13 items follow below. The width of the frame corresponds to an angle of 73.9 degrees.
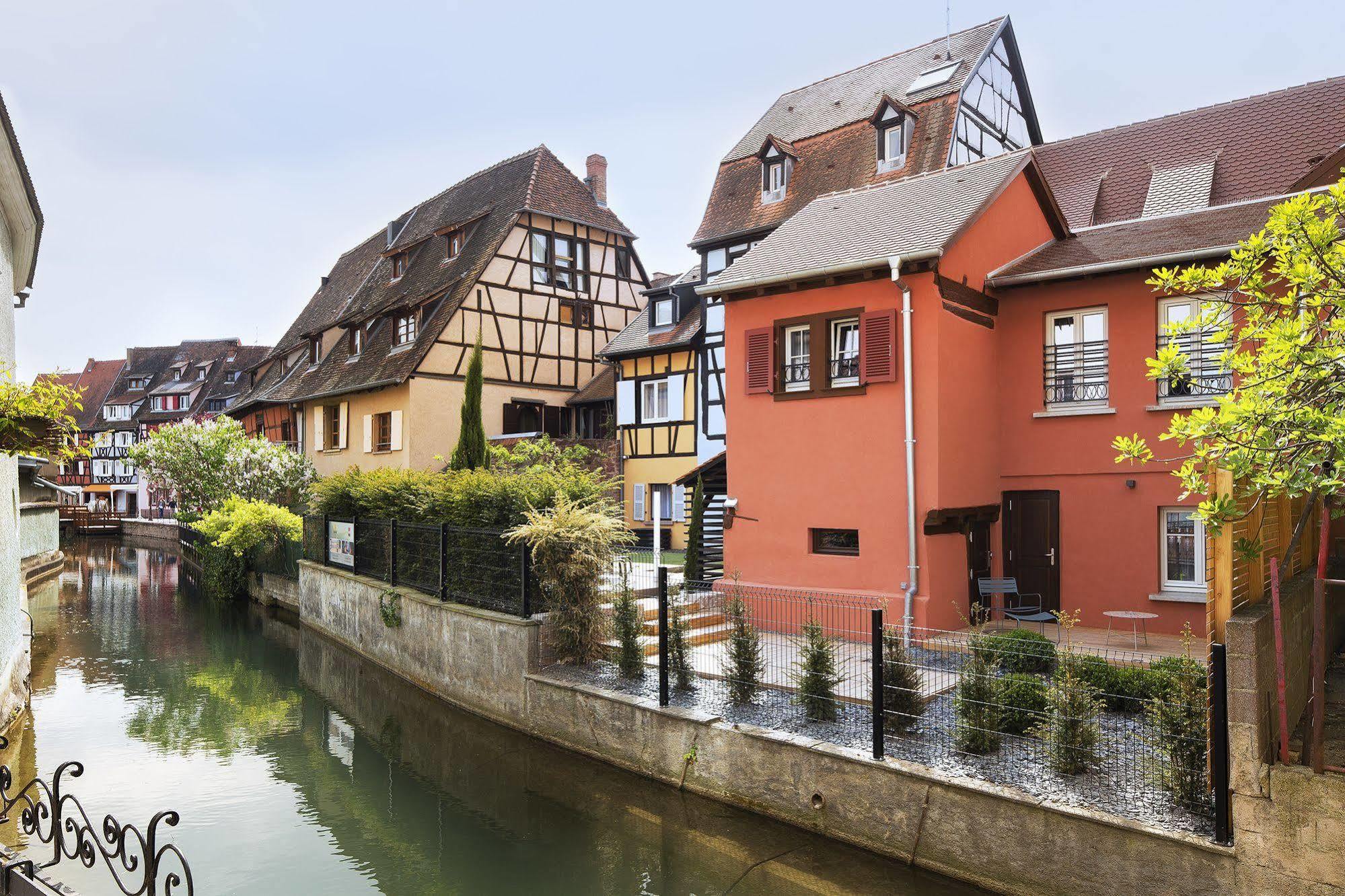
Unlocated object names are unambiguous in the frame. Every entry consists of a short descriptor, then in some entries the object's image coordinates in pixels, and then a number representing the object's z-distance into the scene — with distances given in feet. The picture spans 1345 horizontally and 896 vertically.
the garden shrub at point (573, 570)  36.35
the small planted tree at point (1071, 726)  22.98
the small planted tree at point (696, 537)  51.39
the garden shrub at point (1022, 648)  29.50
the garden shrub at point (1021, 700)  25.53
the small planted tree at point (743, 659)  30.86
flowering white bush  101.81
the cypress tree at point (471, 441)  70.08
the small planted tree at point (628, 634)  34.65
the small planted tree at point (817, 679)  28.53
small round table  35.17
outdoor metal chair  39.17
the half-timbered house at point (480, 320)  89.71
